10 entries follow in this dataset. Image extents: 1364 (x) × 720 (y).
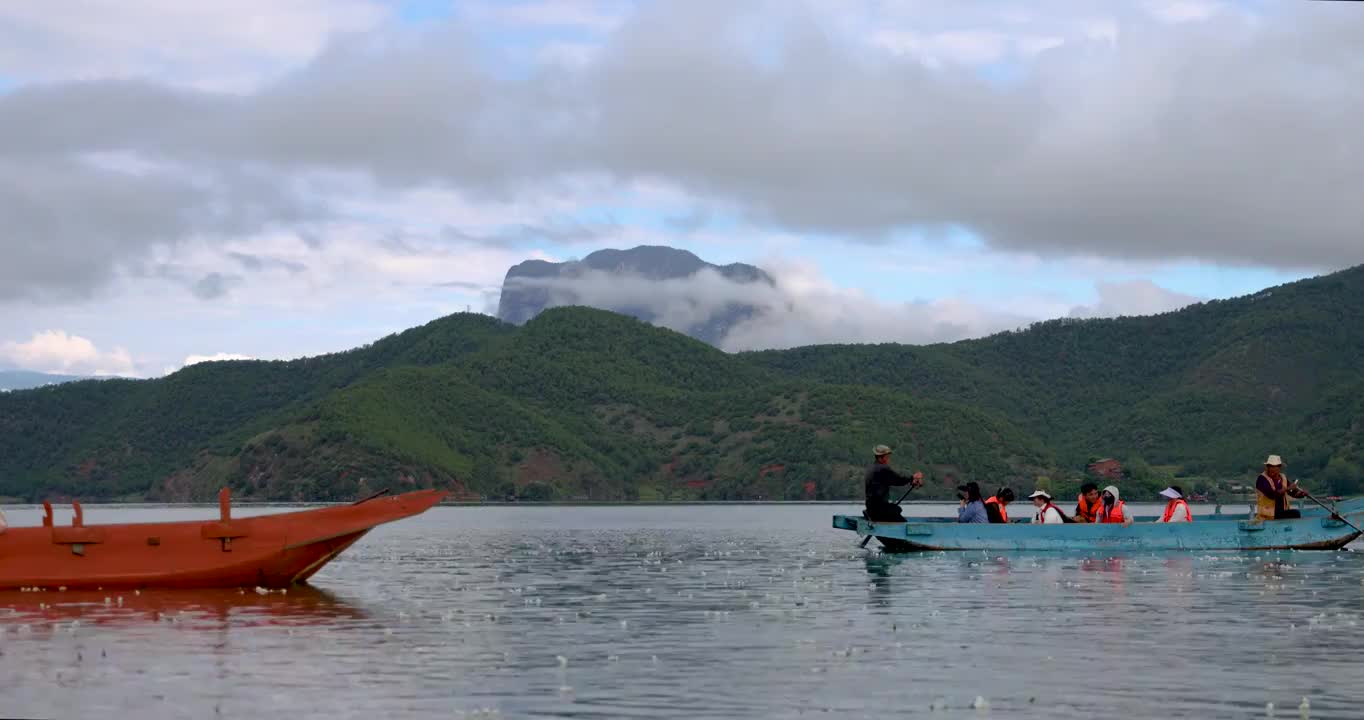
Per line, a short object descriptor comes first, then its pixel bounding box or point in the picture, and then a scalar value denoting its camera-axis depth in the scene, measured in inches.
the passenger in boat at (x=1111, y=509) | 1701.5
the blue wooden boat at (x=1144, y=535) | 1637.6
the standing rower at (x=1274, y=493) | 1681.8
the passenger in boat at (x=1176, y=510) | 1699.1
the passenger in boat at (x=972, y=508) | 1710.1
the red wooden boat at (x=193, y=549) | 1213.7
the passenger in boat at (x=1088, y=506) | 1717.5
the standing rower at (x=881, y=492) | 1696.6
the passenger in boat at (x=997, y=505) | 1721.2
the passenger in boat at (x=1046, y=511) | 1663.4
